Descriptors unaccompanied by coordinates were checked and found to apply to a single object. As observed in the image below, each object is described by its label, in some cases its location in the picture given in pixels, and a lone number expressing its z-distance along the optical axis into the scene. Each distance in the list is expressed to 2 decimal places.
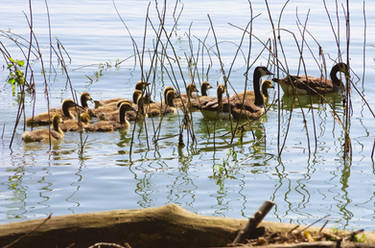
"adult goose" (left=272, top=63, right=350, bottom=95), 25.55
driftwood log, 8.18
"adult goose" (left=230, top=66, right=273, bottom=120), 22.00
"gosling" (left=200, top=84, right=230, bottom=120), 21.23
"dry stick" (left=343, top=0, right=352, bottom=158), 15.80
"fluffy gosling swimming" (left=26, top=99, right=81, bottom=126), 21.06
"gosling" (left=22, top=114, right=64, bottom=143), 18.66
